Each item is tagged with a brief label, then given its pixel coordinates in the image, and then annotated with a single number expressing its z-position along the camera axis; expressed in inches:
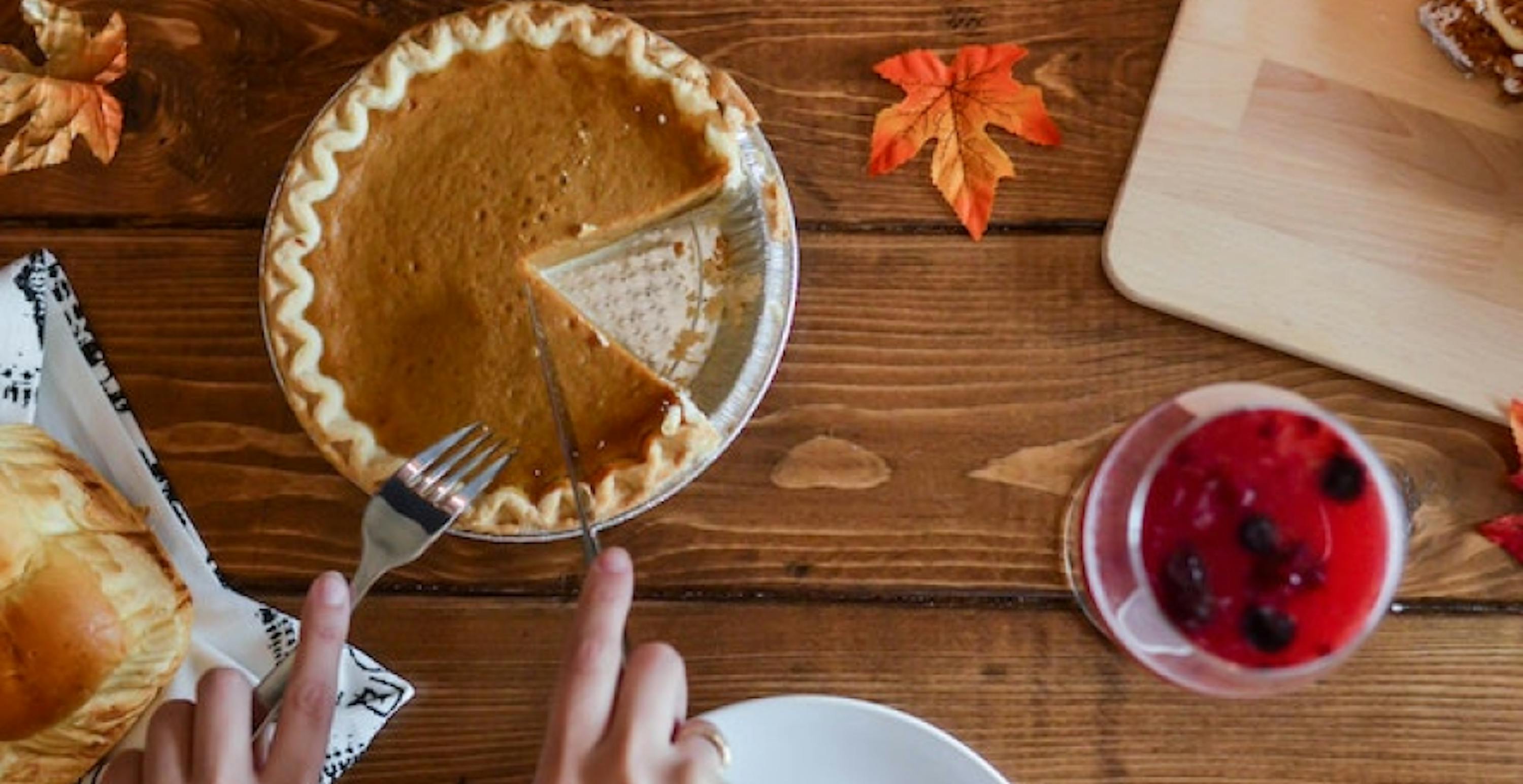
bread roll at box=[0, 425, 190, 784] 56.9
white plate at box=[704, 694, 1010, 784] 57.0
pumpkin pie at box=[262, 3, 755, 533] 59.9
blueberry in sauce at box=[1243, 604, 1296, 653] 51.2
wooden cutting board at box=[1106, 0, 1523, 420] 60.2
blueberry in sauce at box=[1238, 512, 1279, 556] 50.6
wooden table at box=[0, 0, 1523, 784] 61.2
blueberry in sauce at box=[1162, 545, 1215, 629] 51.6
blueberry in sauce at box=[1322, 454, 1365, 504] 51.3
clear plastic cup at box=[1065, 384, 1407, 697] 51.6
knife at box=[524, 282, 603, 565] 59.2
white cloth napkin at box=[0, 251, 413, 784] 62.1
